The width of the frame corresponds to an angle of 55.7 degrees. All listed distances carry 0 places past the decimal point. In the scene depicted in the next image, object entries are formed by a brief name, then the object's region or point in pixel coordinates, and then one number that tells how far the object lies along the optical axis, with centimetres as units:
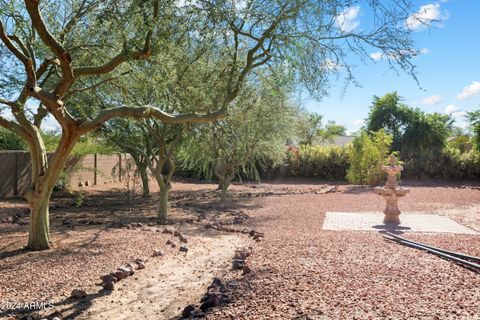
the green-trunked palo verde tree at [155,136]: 1046
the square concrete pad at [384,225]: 933
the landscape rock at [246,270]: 554
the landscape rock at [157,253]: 682
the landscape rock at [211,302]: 430
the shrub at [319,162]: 2544
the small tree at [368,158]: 2094
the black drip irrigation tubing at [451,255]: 551
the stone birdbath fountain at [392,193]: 1030
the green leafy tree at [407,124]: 2866
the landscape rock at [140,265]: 608
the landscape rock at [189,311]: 417
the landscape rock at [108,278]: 529
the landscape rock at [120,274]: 557
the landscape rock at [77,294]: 487
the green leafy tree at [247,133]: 1102
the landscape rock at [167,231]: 877
